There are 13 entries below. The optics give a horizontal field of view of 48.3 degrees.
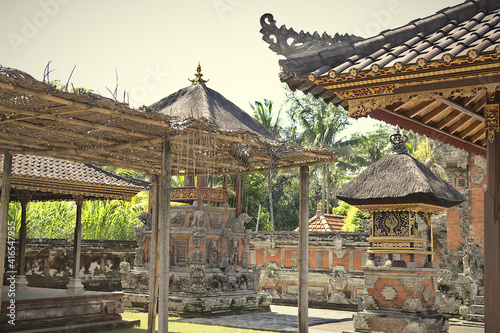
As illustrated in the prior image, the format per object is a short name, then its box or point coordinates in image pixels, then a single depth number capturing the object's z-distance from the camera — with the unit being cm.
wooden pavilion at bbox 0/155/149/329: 1078
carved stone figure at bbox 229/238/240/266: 1616
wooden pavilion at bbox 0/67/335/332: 732
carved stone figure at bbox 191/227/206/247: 1513
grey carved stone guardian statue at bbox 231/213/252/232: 1650
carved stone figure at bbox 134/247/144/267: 1614
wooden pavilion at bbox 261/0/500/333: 465
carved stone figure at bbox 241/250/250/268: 1647
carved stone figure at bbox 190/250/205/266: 1497
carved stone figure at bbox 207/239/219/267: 1552
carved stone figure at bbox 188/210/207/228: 1553
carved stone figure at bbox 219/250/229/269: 1578
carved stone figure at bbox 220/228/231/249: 1598
